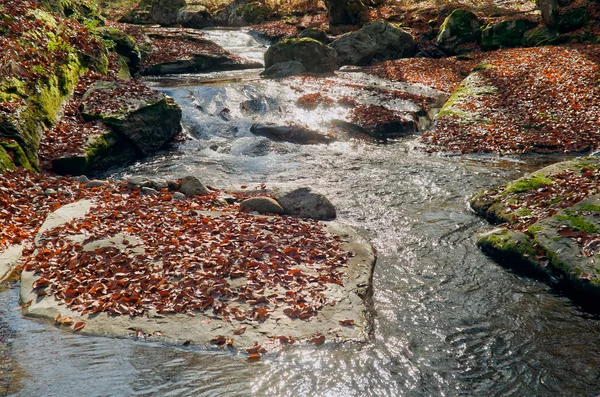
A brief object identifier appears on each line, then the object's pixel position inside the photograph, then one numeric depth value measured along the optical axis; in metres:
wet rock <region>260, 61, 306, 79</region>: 21.41
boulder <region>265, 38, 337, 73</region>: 22.47
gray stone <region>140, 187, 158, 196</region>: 10.06
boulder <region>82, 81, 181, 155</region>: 13.14
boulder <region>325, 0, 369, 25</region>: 29.52
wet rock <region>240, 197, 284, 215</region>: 9.55
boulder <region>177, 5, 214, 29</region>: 35.88
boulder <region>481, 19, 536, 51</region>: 23.08
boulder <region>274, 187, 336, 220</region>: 9.55
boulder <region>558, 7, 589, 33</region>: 21.31
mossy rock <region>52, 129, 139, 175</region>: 11.35
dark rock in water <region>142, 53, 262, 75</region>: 21.45
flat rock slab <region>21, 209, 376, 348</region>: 5.51
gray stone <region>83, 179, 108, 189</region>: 10.34
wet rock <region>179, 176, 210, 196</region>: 10.38
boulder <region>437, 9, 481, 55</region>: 24.52
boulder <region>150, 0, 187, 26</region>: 35.78
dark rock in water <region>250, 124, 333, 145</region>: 14.92
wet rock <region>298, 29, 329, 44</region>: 25.45
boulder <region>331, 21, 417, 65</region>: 24.61
